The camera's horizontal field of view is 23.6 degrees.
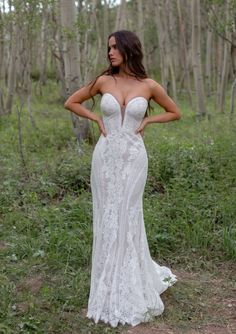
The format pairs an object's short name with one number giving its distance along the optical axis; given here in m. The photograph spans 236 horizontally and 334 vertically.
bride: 4.08
